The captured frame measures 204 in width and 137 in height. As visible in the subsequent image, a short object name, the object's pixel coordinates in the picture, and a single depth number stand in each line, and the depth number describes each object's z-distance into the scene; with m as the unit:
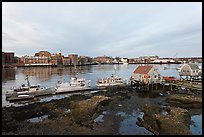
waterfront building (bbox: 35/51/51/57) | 170.62
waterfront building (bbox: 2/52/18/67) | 135.36
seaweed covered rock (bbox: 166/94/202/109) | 24.36
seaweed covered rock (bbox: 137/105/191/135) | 15.90
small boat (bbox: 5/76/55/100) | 31.74
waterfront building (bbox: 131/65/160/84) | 40.61
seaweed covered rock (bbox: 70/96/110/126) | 19.66
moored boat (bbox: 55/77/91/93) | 36.44
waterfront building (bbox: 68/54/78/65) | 173.43
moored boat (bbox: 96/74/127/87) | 43.11
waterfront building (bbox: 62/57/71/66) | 166.45
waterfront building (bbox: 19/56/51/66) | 150.75
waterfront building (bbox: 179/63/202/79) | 42.69
